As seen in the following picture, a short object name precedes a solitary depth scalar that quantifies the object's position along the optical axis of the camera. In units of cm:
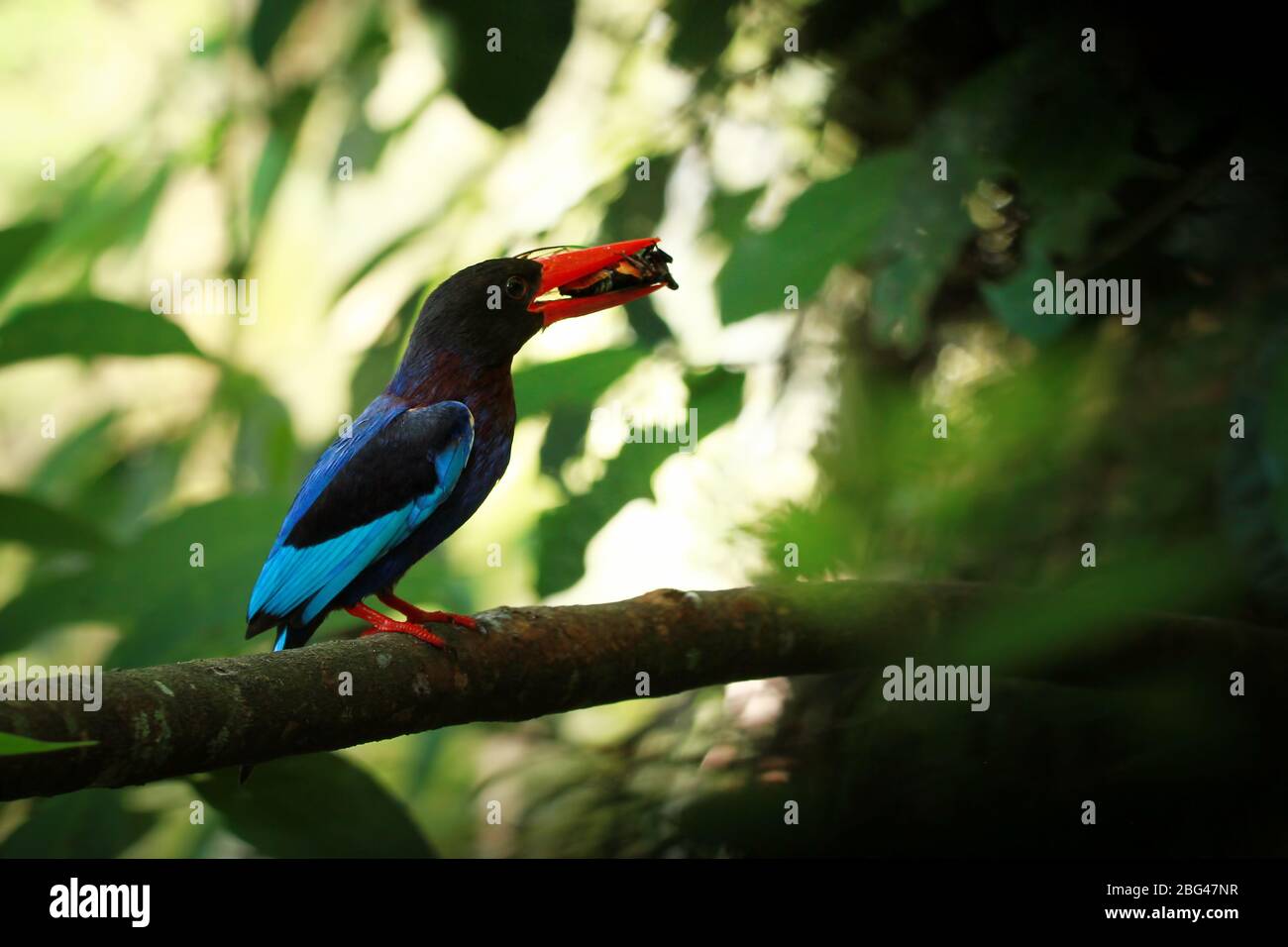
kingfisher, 186
